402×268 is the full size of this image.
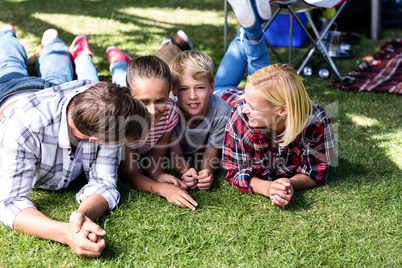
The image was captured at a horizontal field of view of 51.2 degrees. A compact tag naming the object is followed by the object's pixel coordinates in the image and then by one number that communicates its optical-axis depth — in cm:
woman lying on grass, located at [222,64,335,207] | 236
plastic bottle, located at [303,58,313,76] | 448
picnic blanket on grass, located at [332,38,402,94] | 415
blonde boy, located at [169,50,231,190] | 277
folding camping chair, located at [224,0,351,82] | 387
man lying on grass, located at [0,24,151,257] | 206
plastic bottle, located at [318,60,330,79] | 442
